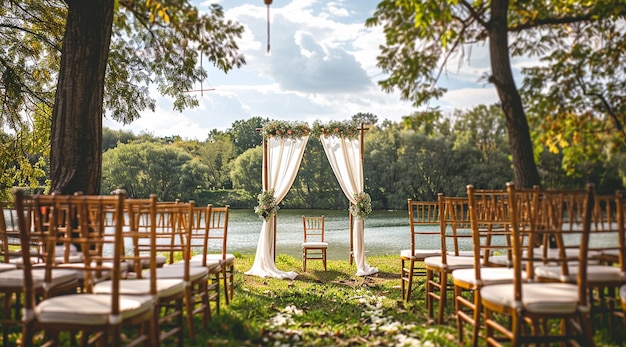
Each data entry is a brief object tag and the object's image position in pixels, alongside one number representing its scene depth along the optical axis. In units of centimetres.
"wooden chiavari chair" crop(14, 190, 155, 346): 212
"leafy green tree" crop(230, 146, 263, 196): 3017
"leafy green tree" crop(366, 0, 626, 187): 507
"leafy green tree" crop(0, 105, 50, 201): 834
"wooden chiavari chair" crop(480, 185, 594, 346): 227
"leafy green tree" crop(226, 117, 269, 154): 4338
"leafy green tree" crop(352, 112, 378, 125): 3590
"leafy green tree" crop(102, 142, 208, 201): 2923
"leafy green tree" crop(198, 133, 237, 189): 3375
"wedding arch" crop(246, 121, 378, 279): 742
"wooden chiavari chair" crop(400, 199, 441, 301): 471
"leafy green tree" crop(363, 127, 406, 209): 2673
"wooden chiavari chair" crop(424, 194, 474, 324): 371
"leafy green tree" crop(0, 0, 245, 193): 440
